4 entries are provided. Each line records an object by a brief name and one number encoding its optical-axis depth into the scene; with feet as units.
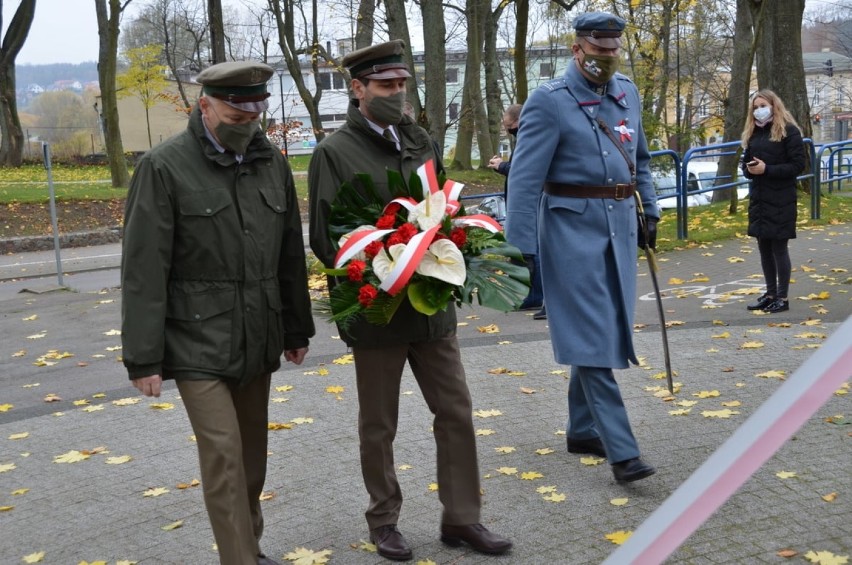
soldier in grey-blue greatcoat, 16.29
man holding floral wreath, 13.87
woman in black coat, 30.32
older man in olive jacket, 11.99
